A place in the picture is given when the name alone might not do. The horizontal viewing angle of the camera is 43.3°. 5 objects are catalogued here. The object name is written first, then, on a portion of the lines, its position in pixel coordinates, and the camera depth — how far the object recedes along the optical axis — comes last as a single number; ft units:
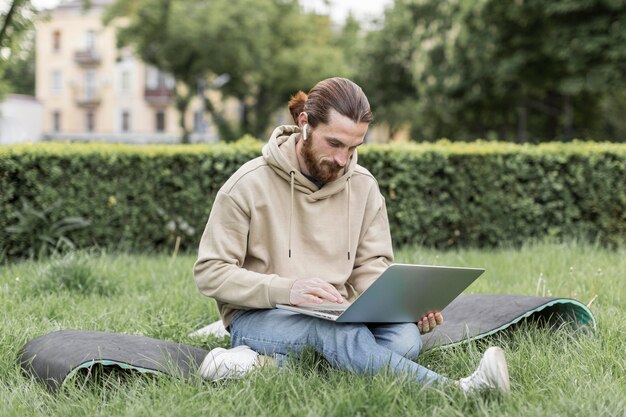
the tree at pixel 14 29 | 31.45
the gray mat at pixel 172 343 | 11.57
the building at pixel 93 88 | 195.21
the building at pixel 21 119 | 120.26
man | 11.66
